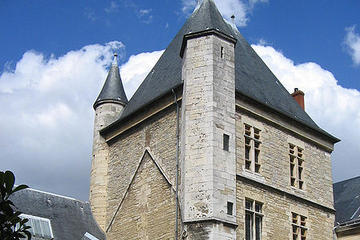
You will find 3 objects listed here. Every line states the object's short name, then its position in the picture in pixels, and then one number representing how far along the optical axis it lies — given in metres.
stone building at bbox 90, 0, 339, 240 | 15.93
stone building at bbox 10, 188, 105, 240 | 18.59
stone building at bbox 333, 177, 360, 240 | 19.75
